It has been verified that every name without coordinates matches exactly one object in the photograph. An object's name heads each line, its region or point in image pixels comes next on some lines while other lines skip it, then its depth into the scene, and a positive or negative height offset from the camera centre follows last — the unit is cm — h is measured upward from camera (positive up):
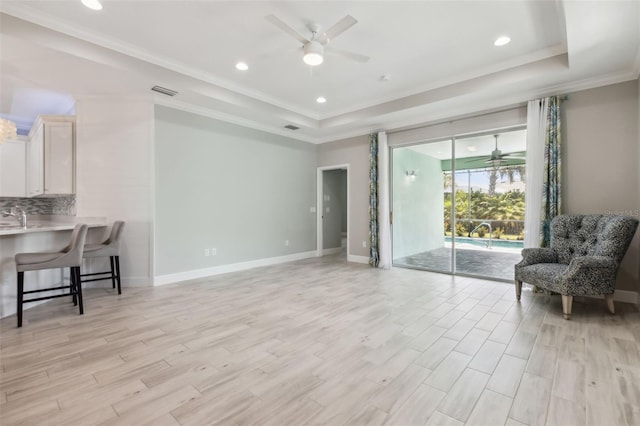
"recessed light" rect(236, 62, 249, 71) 391 +207
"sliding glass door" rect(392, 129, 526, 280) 505 +18
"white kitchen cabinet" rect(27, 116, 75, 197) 454 +96
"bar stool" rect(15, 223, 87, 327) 289 -51
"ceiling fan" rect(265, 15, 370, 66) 279 +179
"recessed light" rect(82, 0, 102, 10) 269 +202
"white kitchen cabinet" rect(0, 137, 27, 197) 560 +92
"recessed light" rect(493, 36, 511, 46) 329 +203
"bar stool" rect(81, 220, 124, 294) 379 -50
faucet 518 +4
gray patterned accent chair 305 -53
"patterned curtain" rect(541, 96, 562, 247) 396 +58
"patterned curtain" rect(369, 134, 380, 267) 595 +32
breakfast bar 312 -39
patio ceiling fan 495 +100
